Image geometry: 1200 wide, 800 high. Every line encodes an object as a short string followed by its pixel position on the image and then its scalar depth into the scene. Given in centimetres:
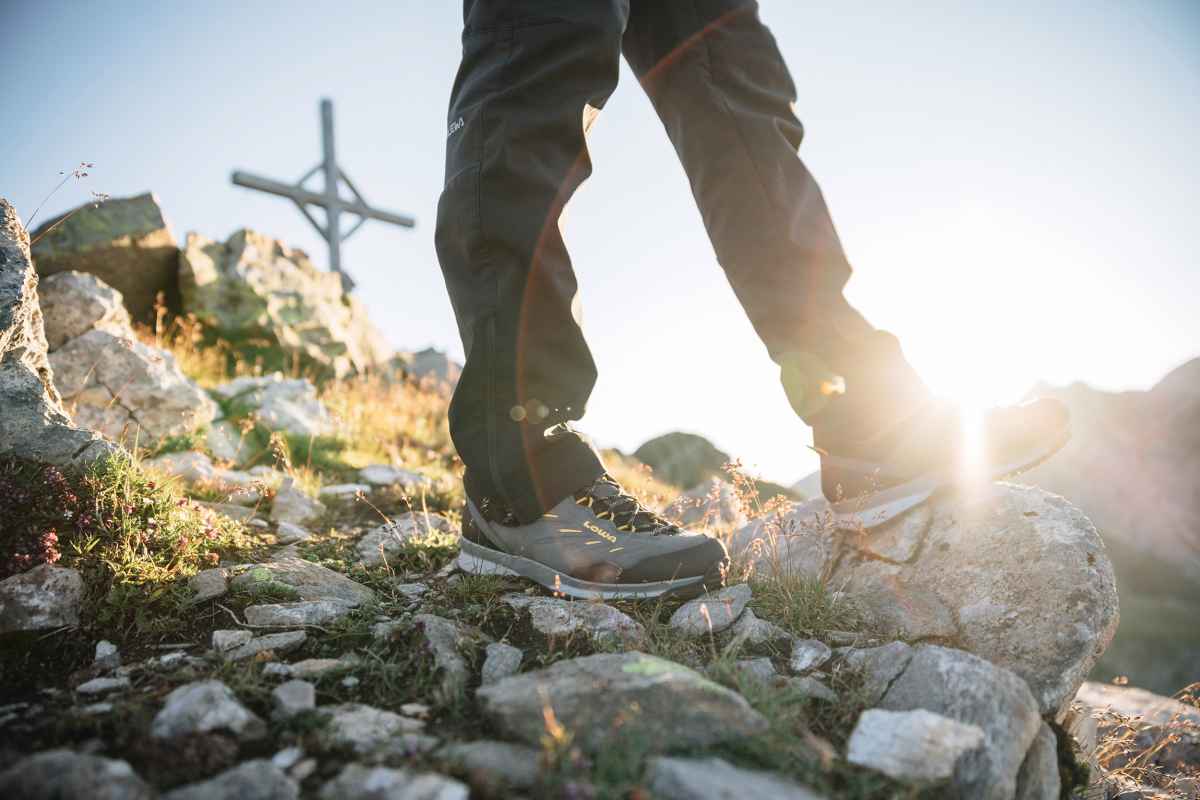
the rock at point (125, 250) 521
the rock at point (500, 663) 68
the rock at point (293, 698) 60
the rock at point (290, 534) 107
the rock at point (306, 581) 81
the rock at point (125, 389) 161
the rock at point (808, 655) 75
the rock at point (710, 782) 50
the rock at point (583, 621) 74
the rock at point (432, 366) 822
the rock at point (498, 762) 53
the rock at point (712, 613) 78
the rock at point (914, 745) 58
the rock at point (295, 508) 122
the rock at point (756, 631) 78
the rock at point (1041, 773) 68
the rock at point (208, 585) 78
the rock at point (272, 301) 602
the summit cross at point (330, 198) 832
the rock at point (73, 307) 172
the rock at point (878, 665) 70
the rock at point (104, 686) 63
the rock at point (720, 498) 110
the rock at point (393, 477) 156
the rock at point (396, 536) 101
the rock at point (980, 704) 61
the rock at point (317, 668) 66
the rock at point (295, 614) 74
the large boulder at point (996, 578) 79
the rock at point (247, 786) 49
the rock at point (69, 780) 46
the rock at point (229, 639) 70
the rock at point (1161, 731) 93
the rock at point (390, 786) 50
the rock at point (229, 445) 173
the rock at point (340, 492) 142
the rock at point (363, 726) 57
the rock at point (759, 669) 70
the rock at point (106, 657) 67
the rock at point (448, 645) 65
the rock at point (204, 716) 56
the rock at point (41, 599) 69
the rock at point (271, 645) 68
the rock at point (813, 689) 68
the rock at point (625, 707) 56
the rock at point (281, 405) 200
